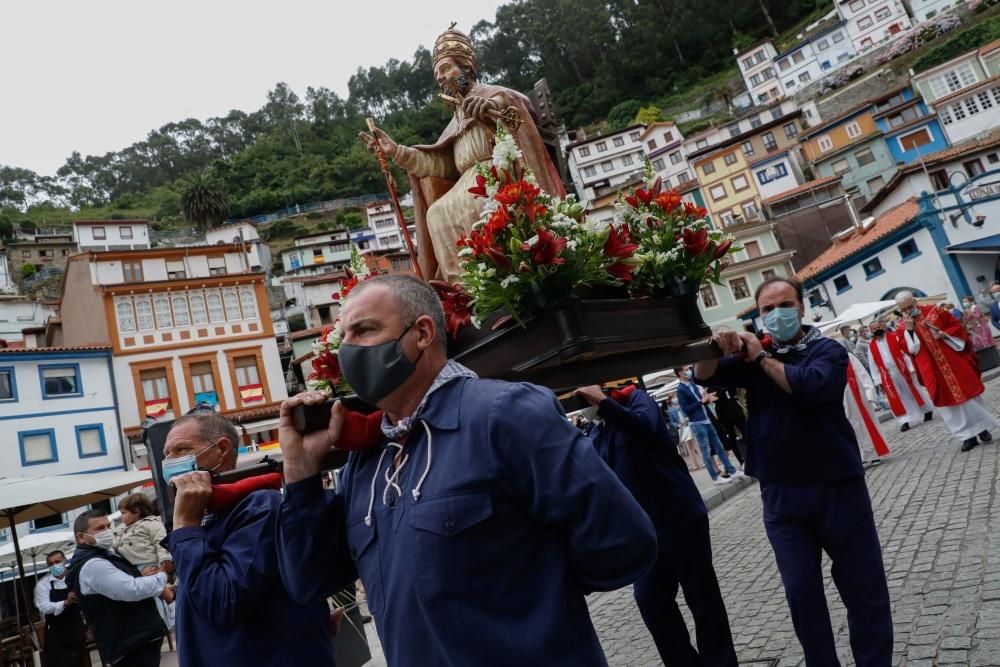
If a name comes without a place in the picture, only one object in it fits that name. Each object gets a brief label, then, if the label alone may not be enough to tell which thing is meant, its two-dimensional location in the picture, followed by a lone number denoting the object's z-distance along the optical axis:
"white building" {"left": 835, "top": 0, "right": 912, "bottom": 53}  64.44
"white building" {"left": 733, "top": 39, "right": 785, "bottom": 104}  71.38
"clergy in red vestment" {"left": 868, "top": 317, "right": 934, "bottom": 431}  12.41
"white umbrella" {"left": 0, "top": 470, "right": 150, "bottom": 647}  7.53
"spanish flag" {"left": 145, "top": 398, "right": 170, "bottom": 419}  31.04
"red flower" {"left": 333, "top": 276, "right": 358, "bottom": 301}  3.21
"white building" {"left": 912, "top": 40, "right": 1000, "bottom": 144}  41.16
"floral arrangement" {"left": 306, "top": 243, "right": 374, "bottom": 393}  3.08
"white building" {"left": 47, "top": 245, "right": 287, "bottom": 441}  31.73
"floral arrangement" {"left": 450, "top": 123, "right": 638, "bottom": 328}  2.48
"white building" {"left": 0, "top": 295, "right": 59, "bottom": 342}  53.01
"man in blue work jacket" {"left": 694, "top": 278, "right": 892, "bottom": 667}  3.16
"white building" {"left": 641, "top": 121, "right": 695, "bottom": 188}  62.65
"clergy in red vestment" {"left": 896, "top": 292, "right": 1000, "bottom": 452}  9.05
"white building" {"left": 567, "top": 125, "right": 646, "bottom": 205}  71.38
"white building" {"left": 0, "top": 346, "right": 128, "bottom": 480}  28.20
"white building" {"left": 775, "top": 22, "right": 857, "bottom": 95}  67.56
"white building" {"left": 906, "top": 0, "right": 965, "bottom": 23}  62.12
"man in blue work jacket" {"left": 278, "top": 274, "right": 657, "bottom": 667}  1.57
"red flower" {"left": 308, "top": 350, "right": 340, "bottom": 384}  3.11
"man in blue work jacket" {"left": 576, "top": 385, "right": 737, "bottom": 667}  3.83
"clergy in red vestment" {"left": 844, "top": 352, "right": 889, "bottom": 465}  9.57
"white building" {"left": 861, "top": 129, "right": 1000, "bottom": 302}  31.44
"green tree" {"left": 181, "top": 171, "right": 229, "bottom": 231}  67.00
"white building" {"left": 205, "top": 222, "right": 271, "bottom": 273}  64.56
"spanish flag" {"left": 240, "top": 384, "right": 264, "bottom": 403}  33.56
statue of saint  3.65
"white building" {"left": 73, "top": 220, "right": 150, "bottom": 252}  65.19
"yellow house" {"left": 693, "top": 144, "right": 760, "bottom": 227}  51.91
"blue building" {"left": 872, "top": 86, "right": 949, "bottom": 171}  44.16
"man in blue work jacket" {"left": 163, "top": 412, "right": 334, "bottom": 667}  2.38
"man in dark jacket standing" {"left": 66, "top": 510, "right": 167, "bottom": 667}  5.24
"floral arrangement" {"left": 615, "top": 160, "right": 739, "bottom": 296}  3.05
